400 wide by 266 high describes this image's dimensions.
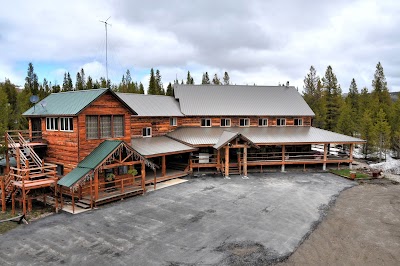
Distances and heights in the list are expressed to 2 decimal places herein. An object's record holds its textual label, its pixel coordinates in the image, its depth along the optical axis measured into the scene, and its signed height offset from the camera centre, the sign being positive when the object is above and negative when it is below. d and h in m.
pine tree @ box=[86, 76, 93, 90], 84.16 +10.39
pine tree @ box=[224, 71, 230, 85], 90.12 +12.56
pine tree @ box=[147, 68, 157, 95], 78.94 +9.31
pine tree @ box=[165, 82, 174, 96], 80.25 +8.31
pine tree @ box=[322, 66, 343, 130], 48.06 +2.27
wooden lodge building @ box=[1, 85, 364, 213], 19.39 -1.48
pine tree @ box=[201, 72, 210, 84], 88.56 +12.02
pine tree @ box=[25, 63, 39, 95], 81.12 +11.56
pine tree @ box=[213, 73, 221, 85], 91.88 +12.15
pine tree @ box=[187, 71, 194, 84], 88.59 +12.08
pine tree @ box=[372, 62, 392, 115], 58.47 +6.16
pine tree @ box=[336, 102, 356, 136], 44.34 -0.88
